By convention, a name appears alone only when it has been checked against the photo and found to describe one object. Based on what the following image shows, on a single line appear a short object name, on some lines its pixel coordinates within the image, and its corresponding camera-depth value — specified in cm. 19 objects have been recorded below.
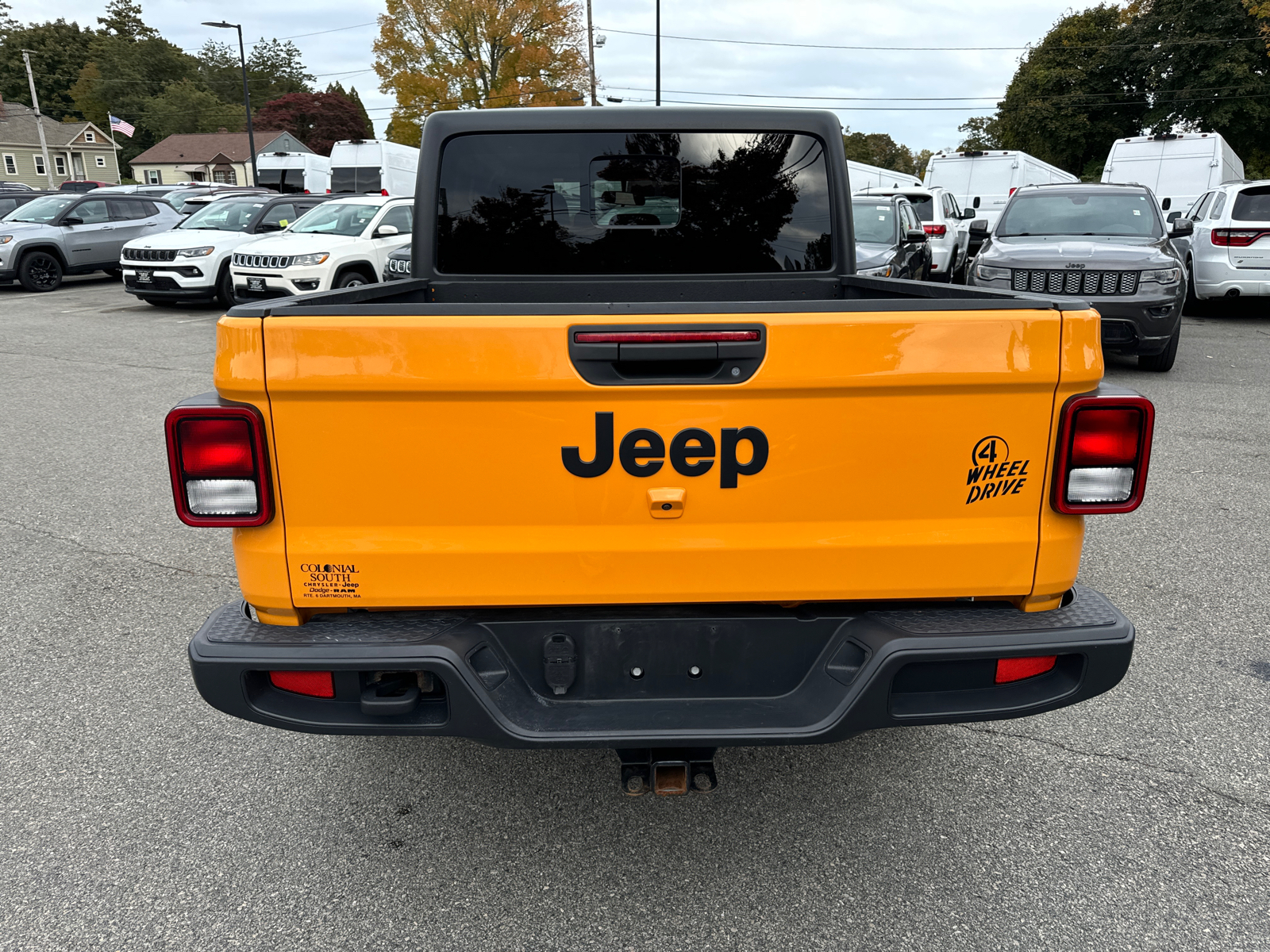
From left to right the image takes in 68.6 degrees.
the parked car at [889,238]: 1079
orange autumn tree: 4688
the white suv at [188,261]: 1483
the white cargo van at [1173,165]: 2019
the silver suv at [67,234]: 1764
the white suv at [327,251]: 1309
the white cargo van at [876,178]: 2575
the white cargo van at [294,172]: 3559
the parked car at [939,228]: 1574
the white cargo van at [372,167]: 2795
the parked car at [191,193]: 2388
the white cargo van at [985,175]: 2231
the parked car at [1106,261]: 889
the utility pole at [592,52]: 4466
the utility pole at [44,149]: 5962
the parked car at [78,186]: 4206
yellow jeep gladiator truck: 211
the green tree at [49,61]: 9038
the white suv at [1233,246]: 1221
